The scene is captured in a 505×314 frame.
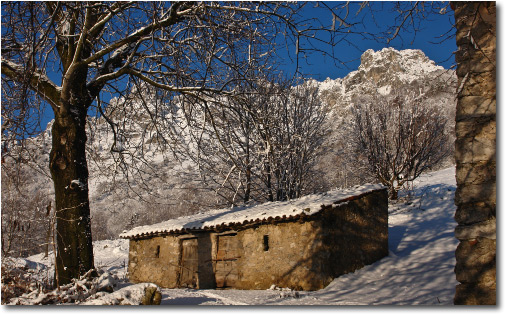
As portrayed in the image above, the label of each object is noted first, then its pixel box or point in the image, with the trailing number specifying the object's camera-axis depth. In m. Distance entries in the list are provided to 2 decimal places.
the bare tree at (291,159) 13.81
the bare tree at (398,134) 15.06
